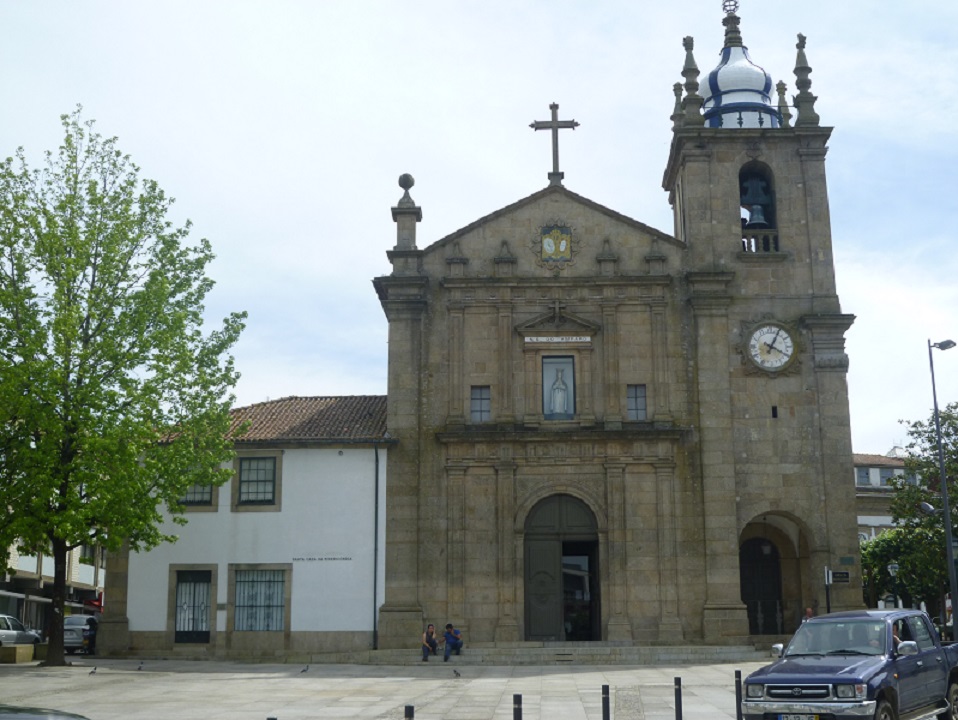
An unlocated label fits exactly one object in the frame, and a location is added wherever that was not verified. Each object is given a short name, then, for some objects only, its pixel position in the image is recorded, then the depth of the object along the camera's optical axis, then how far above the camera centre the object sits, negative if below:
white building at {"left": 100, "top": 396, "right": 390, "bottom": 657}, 32.00 +0.59
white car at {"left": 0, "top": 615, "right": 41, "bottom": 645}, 35.41 -1.52
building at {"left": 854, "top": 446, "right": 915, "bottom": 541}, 66.81 +4.88
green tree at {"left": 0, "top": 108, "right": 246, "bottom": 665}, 26.39 +5.21
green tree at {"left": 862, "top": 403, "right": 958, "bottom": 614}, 39.12 +2.83
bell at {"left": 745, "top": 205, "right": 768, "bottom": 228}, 34.75 +11.37
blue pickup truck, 13.18 -1.18
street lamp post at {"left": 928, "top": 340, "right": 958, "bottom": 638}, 29.48 +1.18
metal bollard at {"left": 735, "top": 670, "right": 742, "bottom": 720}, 15.37 -1.58
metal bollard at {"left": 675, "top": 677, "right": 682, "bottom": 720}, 15.20 -1.63
